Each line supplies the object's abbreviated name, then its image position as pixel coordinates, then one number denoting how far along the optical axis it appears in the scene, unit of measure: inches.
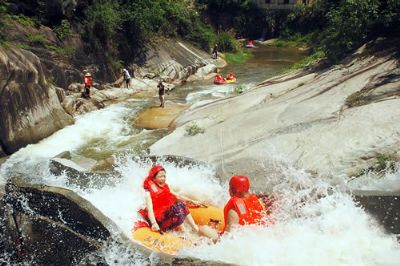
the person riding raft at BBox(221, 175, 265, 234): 261.1
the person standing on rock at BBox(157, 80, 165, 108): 745.6
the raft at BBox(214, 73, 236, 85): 979.1
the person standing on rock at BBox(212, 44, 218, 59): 1238.1
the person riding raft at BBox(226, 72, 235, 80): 993.8
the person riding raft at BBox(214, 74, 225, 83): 979.9
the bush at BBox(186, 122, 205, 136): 504.1
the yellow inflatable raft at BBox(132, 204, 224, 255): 258.1
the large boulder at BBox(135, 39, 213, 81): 986.1
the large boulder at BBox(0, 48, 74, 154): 537.0
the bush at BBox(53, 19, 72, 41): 804.4
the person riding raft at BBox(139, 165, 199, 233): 286.5
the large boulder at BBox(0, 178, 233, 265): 238.2
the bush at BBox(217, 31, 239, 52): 1374.3
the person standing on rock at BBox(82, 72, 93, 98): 751.7
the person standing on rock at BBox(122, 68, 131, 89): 882.1
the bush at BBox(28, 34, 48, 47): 729.6
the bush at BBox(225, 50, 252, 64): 1288.4
